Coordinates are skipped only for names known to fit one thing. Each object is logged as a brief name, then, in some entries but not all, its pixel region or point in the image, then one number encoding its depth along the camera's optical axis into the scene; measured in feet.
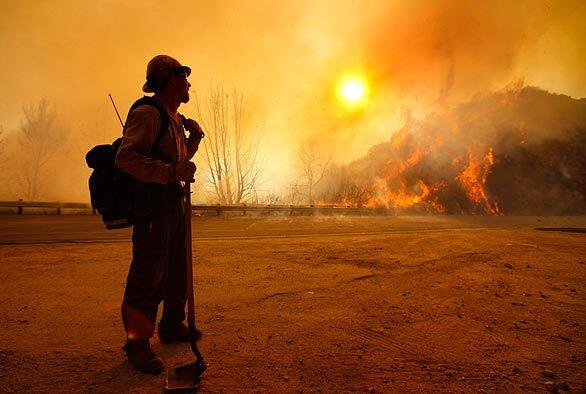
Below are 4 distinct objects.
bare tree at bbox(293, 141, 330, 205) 107.65
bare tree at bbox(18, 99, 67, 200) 100.53
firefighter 7.69
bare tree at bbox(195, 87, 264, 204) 83.46
